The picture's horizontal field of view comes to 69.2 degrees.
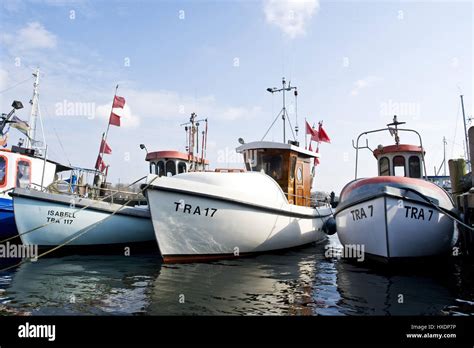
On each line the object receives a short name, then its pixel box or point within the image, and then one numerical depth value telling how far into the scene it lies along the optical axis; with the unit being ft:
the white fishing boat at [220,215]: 29.14
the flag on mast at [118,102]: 48.92
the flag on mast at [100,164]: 51.63
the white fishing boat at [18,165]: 42.24
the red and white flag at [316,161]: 51.95
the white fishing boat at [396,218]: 26.07
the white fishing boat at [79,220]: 34.71
